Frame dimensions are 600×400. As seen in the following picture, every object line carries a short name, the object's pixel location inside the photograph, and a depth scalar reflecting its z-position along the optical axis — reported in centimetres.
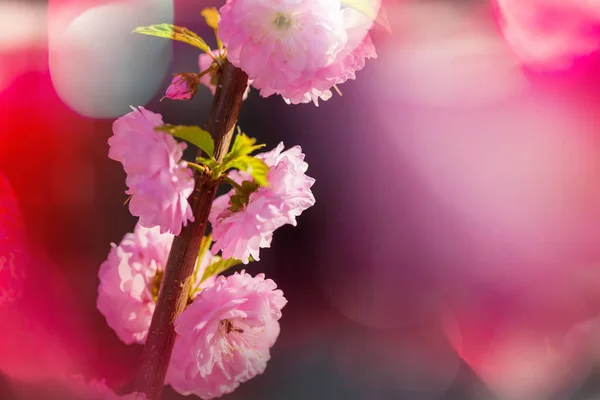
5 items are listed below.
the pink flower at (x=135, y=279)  83
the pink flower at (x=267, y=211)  79
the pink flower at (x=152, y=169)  78
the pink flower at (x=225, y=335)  80
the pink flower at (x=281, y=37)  79
